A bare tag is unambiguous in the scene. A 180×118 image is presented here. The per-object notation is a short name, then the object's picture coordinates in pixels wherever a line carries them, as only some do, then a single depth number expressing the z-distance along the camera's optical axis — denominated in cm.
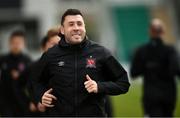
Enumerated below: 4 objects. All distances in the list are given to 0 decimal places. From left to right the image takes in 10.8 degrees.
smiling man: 1048
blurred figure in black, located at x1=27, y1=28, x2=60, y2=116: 1320
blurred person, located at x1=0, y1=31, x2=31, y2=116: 1592
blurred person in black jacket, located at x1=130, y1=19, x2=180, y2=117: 1520
